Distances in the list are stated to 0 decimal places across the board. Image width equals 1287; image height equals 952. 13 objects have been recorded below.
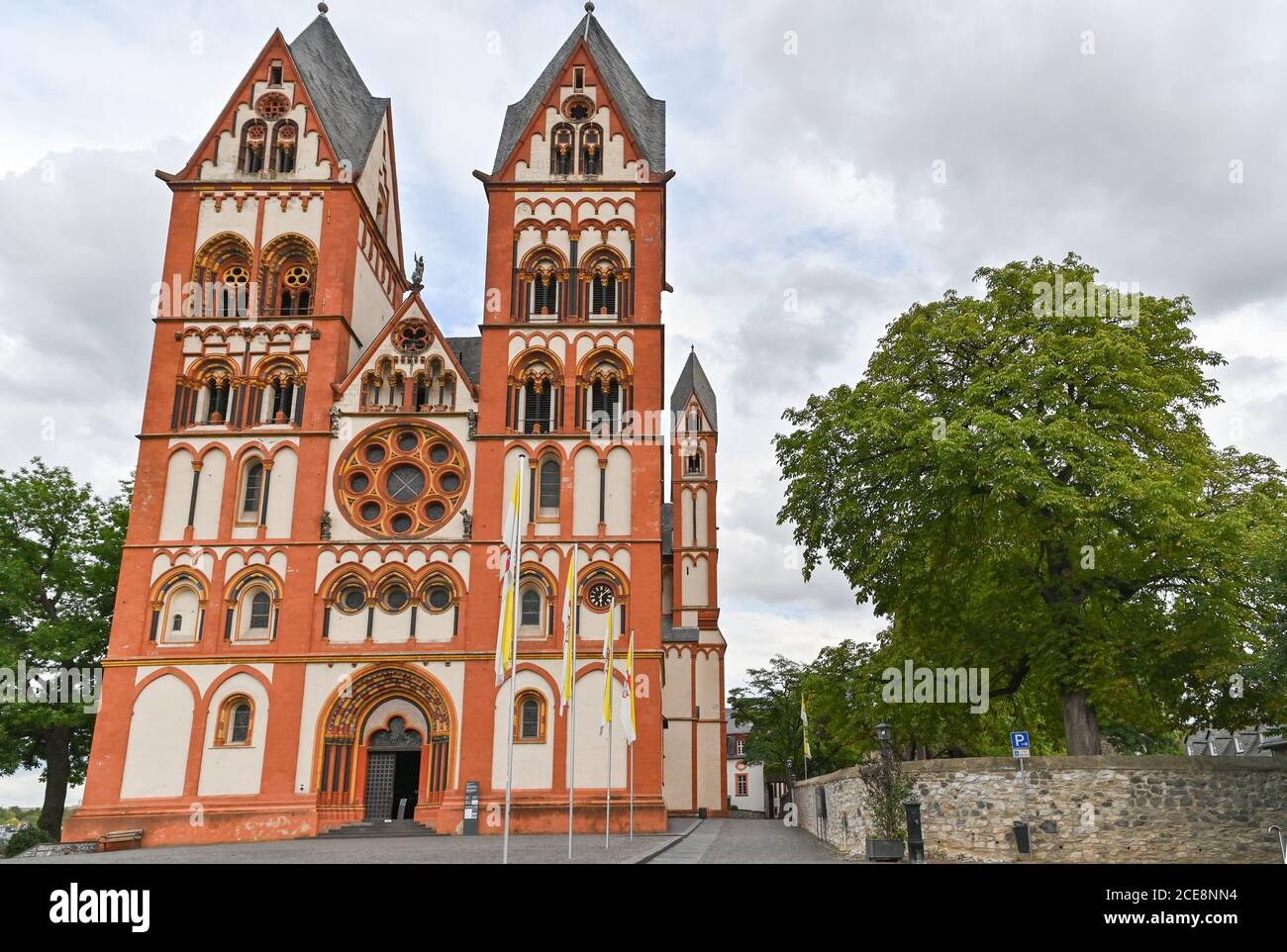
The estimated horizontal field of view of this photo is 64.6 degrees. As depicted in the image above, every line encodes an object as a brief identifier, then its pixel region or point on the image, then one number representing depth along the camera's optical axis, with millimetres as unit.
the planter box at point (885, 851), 20203
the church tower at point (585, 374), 31797
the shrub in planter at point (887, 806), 20297
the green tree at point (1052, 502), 20062
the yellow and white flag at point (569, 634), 22578
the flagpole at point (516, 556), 17719
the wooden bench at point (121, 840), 28375
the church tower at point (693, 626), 52312
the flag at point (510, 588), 17844
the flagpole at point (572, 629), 22402
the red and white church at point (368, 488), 30641
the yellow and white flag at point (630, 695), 25922
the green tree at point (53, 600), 33344
